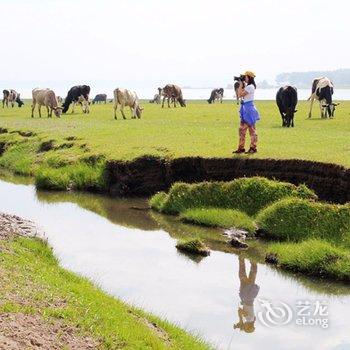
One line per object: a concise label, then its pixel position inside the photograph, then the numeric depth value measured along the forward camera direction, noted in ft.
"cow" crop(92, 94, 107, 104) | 315.99
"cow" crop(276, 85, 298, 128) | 96.58
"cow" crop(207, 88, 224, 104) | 244.57
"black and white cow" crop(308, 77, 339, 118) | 115.03
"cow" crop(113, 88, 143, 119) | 125.08
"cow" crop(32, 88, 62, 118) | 134.21
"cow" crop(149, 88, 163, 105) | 232.53
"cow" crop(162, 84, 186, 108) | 183.72
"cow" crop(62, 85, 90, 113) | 153.48
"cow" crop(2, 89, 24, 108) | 208.33
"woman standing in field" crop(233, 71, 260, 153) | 58.98
